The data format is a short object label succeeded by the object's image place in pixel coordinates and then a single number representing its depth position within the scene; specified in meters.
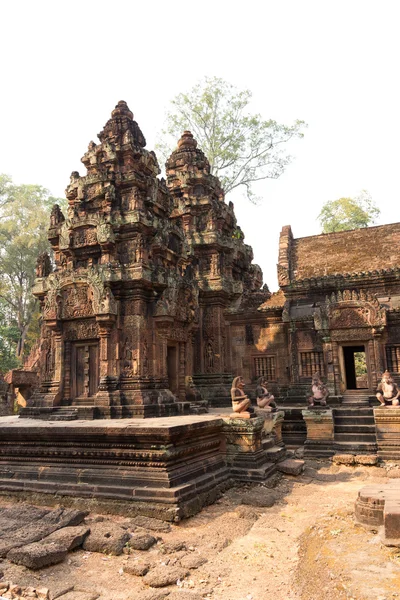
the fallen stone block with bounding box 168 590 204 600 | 4.23
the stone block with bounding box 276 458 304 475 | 9.53
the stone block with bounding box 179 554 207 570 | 5.04
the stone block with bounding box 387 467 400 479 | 9.46
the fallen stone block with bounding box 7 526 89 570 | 4.91
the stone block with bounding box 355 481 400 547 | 4.94
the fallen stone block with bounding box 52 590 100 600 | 4.32
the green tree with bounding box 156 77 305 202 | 23.67
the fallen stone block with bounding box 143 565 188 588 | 4.64
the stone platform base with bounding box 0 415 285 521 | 6.99
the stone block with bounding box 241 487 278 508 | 7.36
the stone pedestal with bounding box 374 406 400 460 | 10.75
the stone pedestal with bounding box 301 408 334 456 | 11.62
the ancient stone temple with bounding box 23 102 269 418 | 10.62
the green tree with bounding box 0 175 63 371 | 32.00
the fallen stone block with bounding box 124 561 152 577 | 4.89
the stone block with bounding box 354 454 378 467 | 10.67
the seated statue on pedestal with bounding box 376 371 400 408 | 11.26
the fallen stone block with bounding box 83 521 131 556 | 5.45
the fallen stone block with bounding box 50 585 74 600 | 4.36
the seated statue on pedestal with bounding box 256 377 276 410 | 11.48
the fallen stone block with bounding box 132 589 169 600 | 4.32
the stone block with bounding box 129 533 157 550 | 5.55
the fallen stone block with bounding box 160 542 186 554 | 5.48
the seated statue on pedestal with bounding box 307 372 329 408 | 12.34
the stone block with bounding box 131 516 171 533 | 6.21
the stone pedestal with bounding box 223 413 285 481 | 8.67
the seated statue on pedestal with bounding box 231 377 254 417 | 9.29
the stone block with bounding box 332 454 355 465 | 10.86
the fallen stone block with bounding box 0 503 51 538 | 6.02
